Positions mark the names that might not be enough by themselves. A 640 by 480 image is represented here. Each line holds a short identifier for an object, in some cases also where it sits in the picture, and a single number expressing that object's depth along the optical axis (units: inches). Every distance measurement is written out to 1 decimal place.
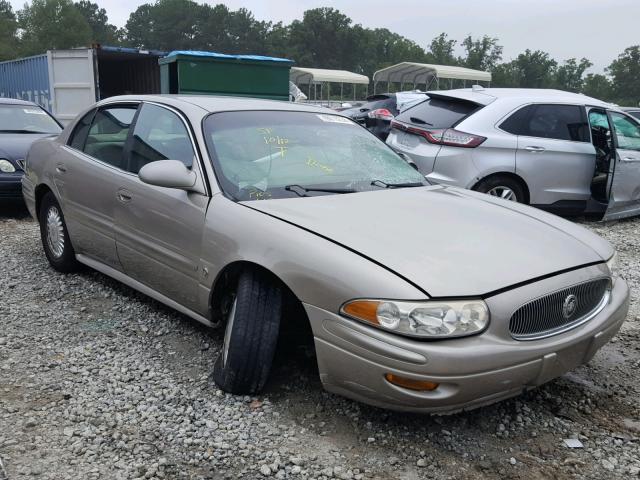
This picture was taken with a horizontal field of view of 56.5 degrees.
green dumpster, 412.8
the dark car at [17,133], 269.1
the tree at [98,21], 3824.3
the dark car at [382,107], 423.5
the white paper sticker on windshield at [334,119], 158.2
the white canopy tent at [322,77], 1105.1
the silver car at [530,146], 261.1
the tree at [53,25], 3088.1
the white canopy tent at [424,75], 1011.9
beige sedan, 94.0
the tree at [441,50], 3152.1
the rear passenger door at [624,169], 280.7
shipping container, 498.9
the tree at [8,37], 2412.6
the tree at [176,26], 3671.3
